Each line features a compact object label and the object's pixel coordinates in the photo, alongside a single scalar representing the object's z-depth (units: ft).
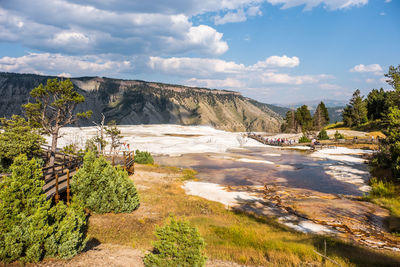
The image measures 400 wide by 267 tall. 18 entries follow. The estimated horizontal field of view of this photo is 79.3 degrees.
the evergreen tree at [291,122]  320.50
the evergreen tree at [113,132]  123.20
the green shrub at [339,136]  208.54
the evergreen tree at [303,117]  306.80
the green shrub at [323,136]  221.03
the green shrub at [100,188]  42.37
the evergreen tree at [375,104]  269.44
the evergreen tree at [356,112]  271.90
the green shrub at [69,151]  82.28
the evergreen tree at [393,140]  61.00
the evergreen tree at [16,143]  59.52
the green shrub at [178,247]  19.53
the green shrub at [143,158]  110.83
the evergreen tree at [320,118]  301.84
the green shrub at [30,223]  21.84
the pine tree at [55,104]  65.82
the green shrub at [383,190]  59.72
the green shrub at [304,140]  217.77
